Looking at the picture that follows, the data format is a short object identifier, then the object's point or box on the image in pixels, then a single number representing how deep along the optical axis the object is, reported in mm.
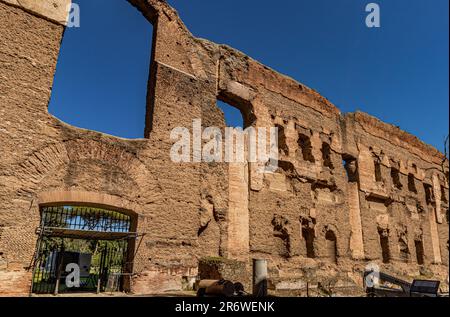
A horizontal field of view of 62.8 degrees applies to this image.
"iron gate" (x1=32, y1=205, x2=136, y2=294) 7371
